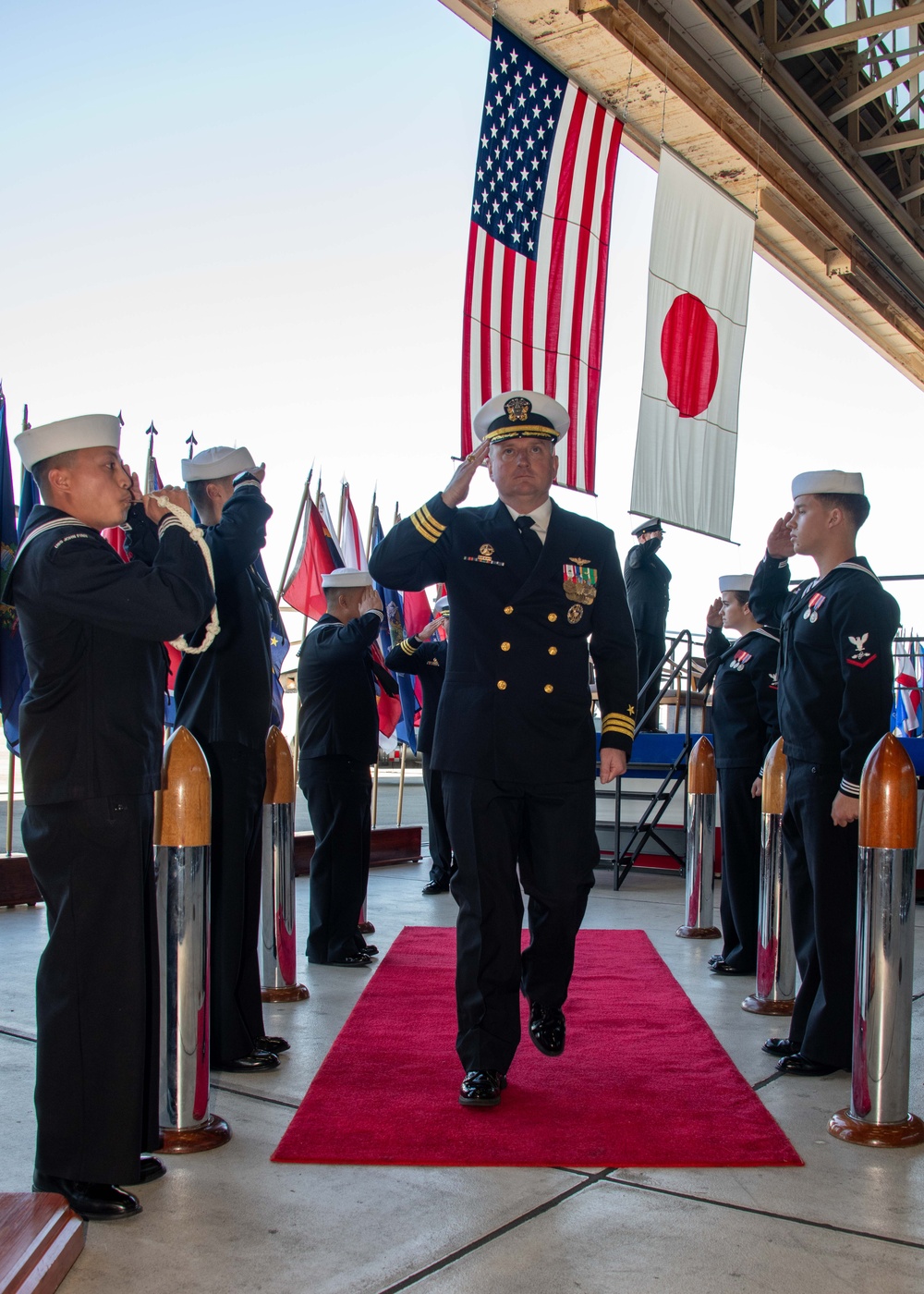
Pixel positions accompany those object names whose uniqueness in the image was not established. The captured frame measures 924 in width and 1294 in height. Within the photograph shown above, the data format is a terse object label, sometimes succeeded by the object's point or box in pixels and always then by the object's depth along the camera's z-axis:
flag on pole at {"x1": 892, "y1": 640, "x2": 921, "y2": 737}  16.07
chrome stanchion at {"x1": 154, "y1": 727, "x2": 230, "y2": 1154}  3.04
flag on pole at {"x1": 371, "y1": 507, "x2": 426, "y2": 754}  10.52
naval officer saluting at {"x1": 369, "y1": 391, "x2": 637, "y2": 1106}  3.51
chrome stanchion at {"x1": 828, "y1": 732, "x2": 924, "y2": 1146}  3.17
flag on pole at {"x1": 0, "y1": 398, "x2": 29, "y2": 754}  7.03
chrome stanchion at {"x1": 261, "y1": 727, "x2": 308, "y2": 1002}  4.75
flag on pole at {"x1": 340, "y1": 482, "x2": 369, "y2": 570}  10.62
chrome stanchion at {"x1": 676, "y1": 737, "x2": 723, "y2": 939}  6.67
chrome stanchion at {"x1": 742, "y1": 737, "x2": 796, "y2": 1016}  4.73
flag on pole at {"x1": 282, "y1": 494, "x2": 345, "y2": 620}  9.71
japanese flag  10.27
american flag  9.00
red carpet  2.98
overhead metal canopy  10.36
